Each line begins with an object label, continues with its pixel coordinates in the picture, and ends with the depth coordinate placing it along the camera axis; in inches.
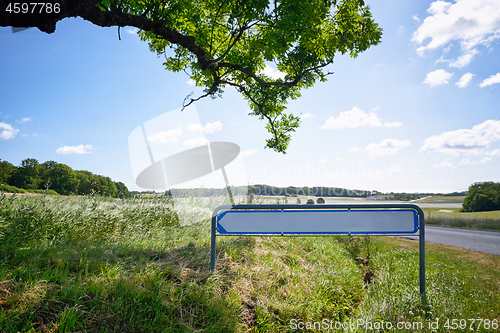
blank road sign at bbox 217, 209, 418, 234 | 120.5
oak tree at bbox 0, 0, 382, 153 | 174.7
